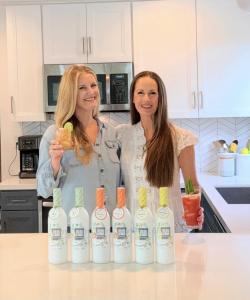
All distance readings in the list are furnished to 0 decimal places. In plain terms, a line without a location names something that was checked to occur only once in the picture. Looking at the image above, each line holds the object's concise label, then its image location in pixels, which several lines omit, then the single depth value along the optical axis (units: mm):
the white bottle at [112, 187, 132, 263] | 1322
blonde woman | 1912
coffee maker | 3883
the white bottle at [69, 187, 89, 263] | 1332
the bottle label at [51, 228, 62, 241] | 1353
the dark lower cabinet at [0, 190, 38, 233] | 3594
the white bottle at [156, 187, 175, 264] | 1323
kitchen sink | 3129
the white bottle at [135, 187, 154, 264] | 1314
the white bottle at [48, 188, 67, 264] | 1344
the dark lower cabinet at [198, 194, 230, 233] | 2252
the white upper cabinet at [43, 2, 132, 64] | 3732
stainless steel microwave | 3711
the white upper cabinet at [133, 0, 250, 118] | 3666
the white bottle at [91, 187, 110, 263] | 1328
